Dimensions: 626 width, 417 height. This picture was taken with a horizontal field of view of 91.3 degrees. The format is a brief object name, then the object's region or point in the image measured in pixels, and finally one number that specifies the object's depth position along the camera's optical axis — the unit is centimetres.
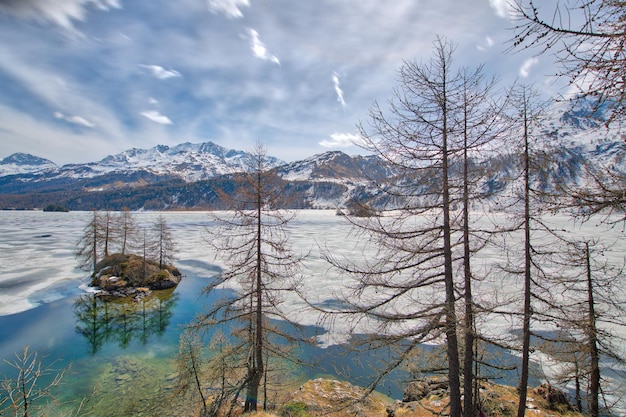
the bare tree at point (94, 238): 3928
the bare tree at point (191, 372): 1638
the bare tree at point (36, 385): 1605
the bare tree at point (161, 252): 4041
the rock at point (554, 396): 1531
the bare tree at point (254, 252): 1304
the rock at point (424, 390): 1690
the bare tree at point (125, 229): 4189
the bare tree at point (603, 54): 377
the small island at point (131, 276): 3553
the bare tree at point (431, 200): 788
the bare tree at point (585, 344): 837
